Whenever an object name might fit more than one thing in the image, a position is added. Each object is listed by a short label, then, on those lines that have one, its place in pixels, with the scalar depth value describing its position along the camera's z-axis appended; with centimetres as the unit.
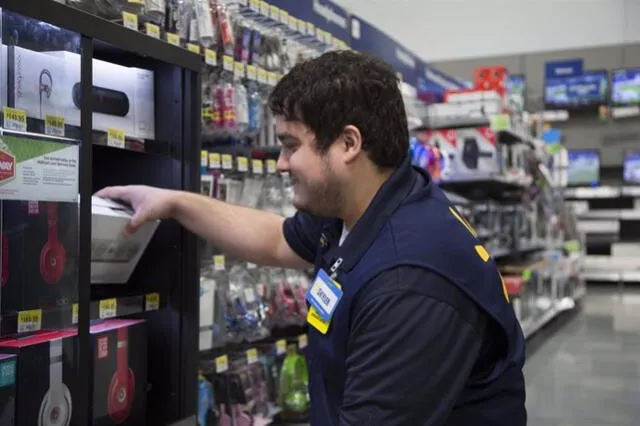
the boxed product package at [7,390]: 159
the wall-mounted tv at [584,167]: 1127
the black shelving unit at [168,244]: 217
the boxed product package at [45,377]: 164
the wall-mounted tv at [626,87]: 1090
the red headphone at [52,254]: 175
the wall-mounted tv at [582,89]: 1118
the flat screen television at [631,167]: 1089
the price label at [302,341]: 358
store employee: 133
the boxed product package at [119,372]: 192
